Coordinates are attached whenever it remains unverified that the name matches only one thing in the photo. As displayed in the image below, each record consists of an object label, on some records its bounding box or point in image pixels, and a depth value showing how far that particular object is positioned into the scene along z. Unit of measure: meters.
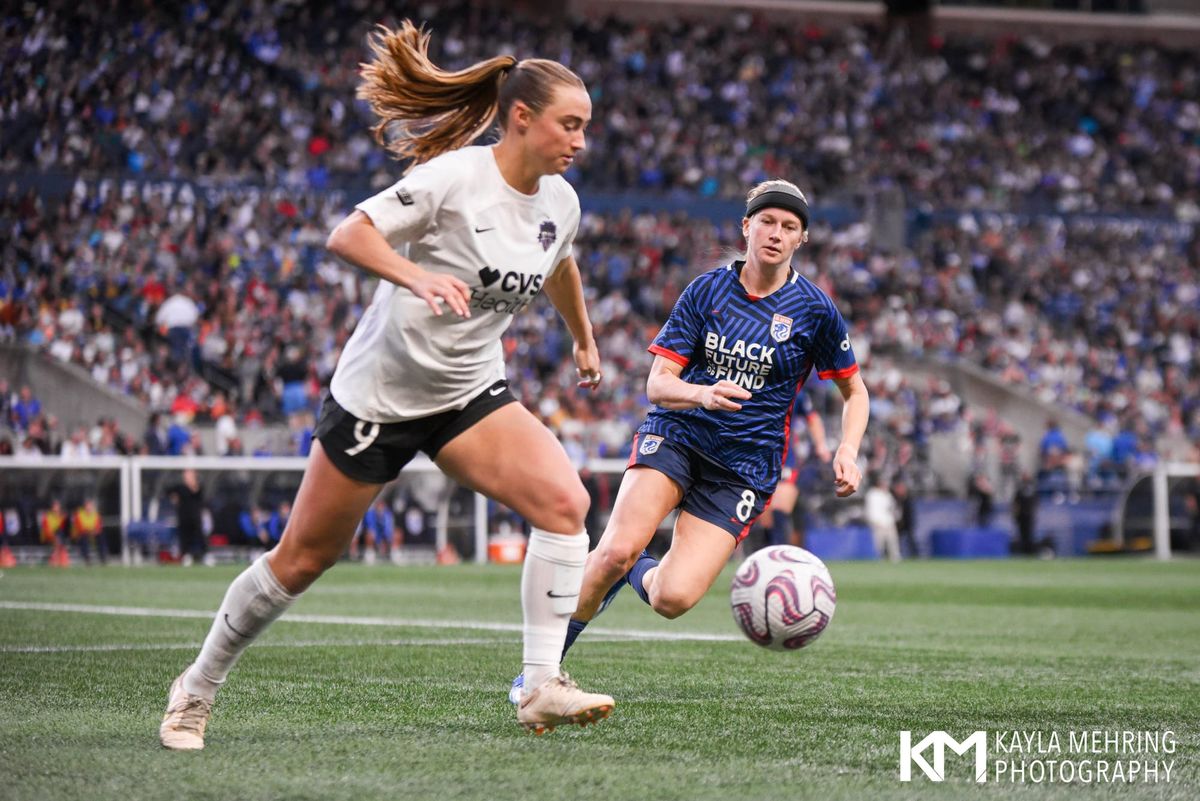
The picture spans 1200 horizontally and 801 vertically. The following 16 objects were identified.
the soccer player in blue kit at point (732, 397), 6.86
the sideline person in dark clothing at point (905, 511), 27.50
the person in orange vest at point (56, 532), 21.94
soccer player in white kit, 5.19
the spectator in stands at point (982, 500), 28.62
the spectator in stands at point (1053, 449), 30.11
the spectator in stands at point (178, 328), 25.98
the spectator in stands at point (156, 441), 23.28
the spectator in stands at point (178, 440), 23.50
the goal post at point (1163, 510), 28.41
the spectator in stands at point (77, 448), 22.60
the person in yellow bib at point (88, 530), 22.28
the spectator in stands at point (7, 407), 23.21
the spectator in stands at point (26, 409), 23.31
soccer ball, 6.59
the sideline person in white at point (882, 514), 26.16
